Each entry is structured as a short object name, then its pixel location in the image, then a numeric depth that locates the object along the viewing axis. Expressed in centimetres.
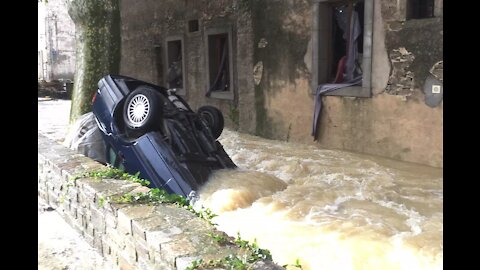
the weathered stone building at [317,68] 739
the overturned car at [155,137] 530
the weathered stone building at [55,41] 2594
